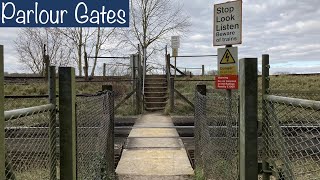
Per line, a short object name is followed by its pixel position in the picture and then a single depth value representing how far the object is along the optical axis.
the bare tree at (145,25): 16.92
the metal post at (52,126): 1.99
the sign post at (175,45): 13.70
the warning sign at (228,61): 4.57
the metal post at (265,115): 2.13
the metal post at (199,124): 4.08
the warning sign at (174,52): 13.83
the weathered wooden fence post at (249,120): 2.21
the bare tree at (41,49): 19.58
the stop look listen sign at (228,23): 4.38
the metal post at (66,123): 2.13
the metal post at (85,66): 12.67
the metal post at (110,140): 3.97
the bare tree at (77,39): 18.75
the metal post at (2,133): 1.21
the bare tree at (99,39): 18.75
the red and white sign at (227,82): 4.45
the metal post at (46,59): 11.84
